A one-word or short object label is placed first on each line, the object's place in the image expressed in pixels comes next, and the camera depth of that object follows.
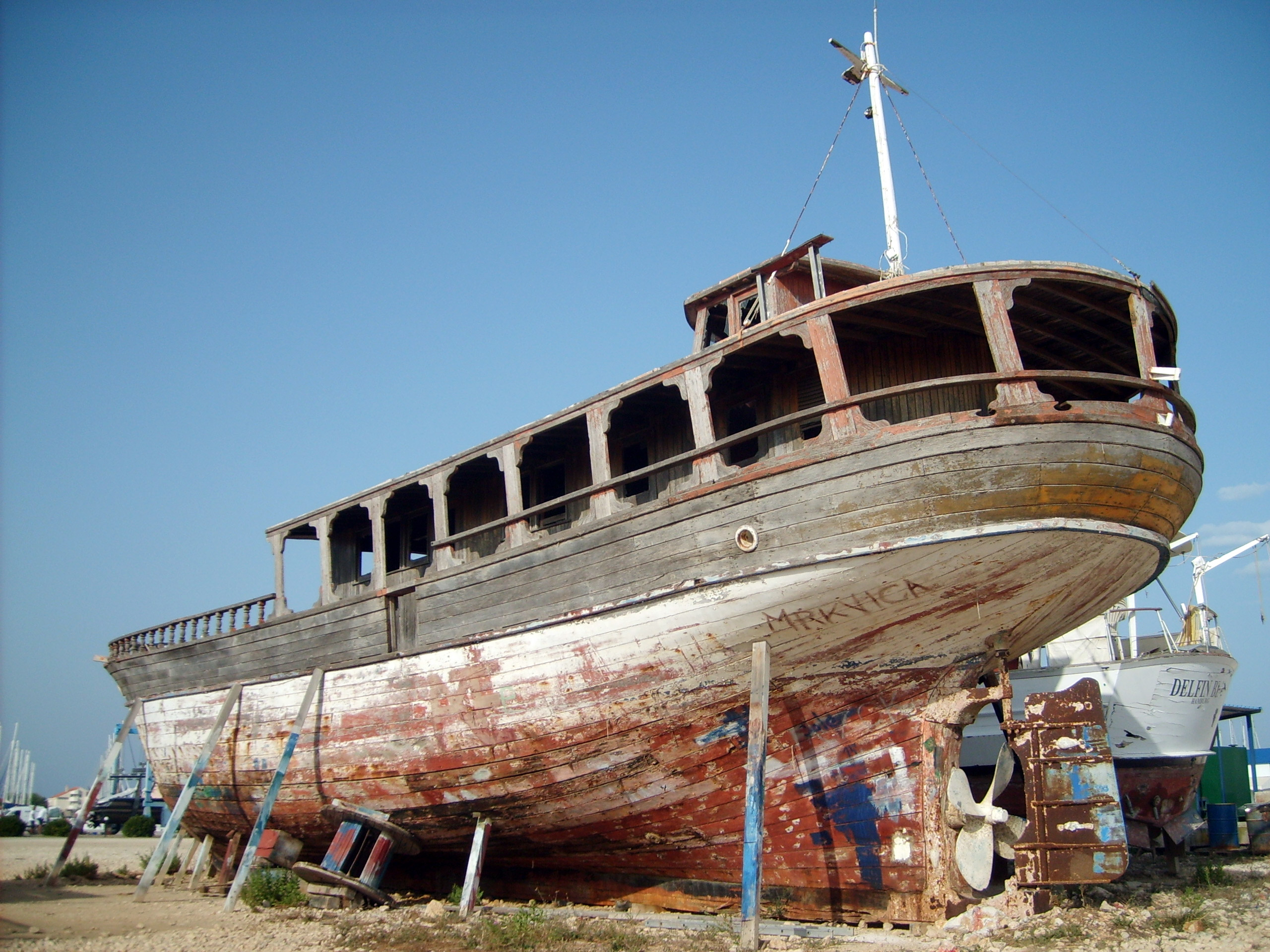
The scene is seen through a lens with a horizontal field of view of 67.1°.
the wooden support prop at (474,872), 10.15
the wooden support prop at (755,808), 7.77
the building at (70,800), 54.44
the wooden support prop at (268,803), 11.23
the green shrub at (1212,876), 11.68
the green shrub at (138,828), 32.75
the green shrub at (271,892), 11.42
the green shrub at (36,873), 15.23
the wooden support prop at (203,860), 14.66
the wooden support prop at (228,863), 13.78
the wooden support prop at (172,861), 15.00
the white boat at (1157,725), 15.69
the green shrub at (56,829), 34.75
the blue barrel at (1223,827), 16.19
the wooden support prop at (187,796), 12.08
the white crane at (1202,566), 22.30
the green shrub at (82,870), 15.64
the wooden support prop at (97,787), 14.06
